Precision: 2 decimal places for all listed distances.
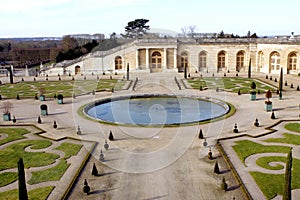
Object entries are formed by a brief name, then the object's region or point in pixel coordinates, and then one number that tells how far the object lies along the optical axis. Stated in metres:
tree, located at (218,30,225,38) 85.12
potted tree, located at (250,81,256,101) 40.09
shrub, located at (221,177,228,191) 18.16
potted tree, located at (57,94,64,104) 40.84
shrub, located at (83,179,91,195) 18.12
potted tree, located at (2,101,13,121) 33.75
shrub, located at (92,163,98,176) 20.33
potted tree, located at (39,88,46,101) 43.36
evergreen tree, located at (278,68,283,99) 39.82
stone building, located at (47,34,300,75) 67.06
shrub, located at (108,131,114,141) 26.88
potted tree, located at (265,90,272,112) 34.60
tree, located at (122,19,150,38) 92.62
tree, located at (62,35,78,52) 115.03
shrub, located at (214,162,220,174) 20.25
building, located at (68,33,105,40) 150.77
